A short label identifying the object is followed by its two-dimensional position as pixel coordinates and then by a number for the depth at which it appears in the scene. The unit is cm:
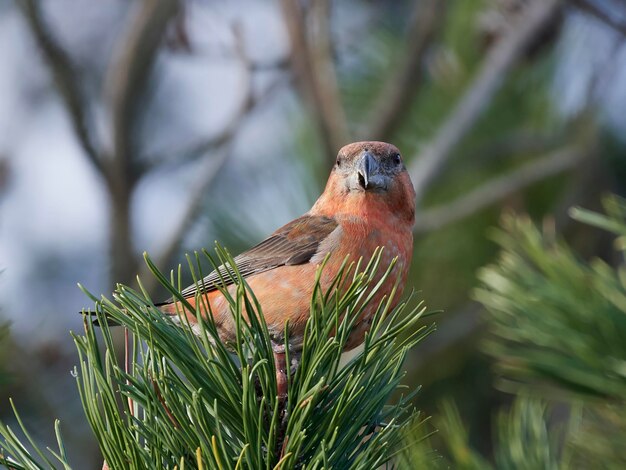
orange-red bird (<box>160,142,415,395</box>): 600
